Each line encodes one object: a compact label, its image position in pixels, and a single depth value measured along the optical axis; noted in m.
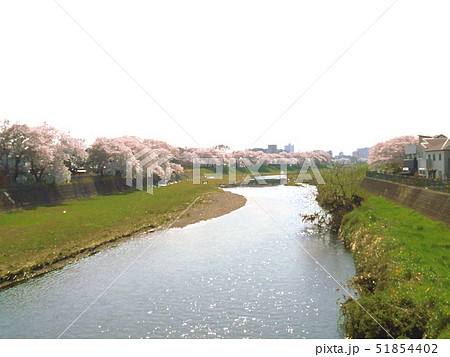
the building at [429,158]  49.69
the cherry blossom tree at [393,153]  78.56
